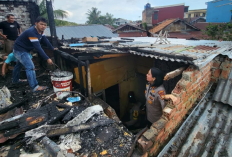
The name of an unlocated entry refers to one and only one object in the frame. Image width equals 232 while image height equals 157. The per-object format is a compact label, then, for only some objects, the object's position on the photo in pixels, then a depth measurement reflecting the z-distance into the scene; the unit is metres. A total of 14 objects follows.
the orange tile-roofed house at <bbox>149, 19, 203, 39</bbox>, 17.36
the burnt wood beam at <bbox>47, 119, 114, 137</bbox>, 2.17
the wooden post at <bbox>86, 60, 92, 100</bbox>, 3.19
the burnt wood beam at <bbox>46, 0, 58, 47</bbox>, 4.84
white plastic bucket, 3.26
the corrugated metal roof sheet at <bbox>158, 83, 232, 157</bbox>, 2.14
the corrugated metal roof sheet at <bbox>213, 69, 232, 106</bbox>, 2.92
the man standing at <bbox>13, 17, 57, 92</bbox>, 3.45
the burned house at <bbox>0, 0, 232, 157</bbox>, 2.07
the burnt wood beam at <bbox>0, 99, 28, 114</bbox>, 2.78
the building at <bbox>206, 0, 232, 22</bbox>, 21.23
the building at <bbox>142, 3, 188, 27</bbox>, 25.27
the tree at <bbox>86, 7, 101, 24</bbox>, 41.99
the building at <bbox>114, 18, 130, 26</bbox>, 55.89
